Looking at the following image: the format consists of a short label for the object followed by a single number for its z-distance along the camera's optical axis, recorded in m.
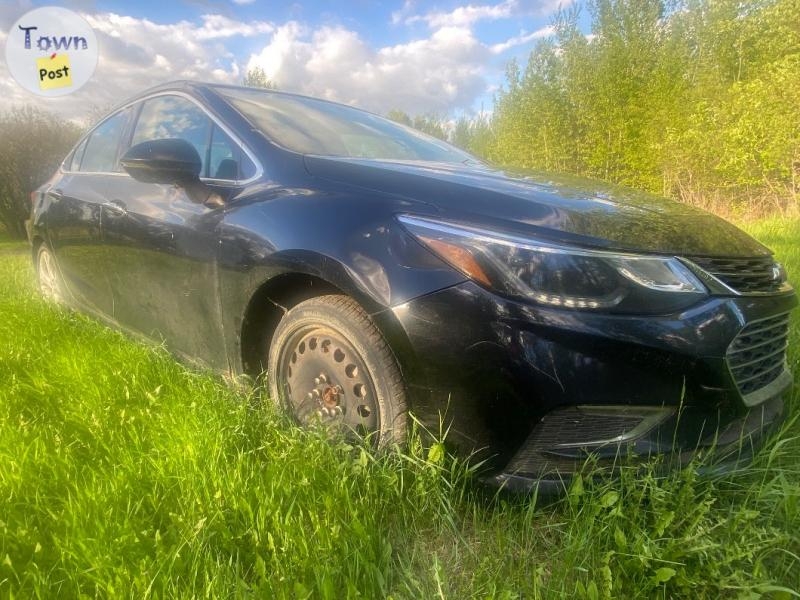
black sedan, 1.29
